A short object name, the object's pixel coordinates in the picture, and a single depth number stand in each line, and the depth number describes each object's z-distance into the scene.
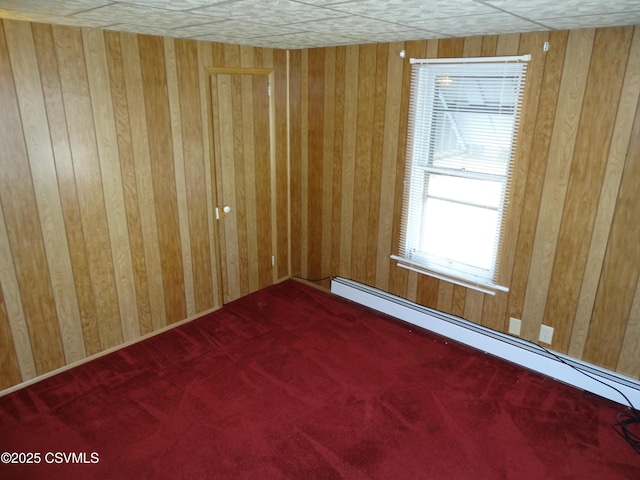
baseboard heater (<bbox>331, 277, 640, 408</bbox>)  2.91
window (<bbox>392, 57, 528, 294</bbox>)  3.04
